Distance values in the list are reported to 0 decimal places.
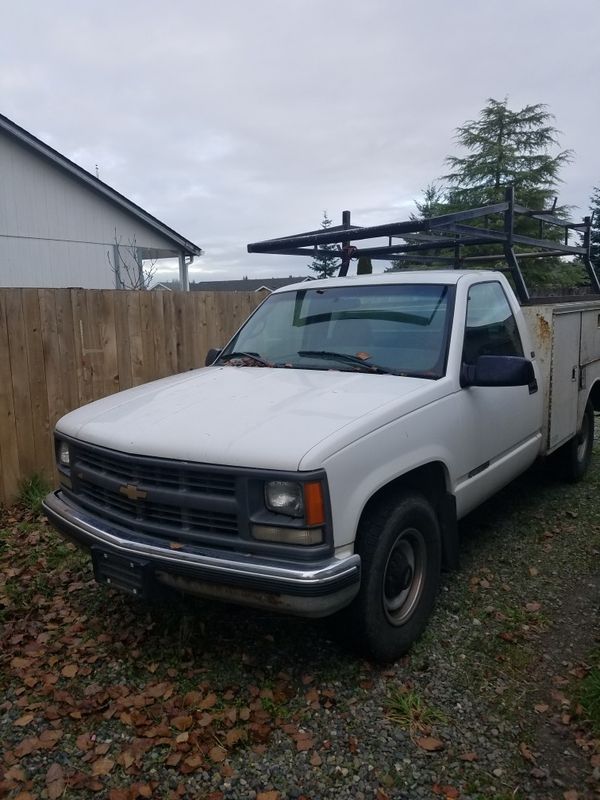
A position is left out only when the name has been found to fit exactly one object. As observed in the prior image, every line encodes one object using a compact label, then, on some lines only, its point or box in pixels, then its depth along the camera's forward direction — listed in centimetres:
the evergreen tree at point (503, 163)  2319
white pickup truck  272
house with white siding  1302
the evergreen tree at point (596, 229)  2800
